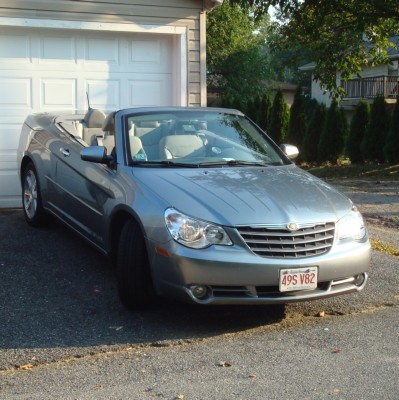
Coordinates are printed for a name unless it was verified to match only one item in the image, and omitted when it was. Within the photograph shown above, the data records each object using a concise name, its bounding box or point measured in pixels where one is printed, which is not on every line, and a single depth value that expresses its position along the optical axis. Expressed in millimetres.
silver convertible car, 4953
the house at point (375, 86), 32375
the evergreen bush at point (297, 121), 22453
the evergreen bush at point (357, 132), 20188
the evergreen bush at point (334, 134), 20719
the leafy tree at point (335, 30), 14914
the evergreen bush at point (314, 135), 21484
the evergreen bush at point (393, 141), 18391
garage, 9742
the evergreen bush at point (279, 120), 23312
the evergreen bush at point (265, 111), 24562
